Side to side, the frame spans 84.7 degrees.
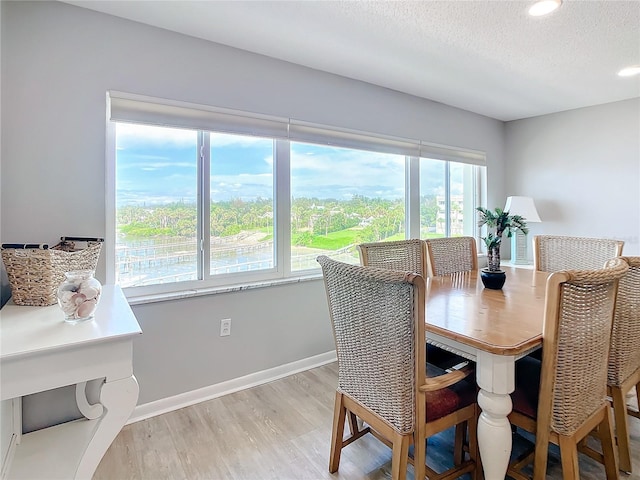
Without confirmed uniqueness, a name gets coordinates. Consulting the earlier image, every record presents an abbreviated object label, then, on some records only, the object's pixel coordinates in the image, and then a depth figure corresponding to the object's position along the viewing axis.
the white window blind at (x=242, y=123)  1.97
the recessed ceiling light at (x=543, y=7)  1.72
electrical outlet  2.31
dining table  1.22
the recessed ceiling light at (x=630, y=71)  2.56
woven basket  1.40
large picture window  2.08
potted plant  1.98
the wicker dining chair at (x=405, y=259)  1.81
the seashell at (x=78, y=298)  1.28
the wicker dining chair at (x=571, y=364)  1.17
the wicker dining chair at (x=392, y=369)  1.18
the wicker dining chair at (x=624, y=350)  1.47
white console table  1.07
